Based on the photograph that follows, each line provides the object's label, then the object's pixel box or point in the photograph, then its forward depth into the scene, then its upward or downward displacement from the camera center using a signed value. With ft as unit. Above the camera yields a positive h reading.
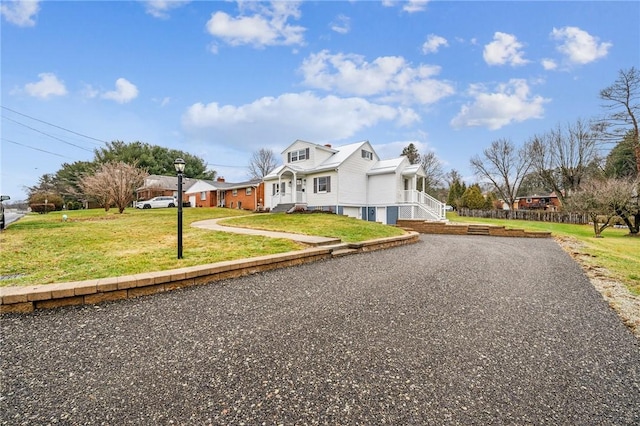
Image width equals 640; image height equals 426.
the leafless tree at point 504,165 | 122.11 +19.88
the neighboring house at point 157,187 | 114.01 +8.72
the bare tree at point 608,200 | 52.80 +1.57
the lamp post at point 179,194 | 18.38 +1.01
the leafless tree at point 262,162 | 159.74 +26.90
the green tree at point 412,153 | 138.31 +27.83
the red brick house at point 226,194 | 88.20 +5.09
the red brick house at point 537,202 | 164.41 +4.09
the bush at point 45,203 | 99.30 +1.95
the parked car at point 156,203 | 99.25 +1.88
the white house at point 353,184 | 62.23 +5.77
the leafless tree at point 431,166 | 139.74 +21.47
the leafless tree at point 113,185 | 63.00 +5.29
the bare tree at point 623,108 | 70.18 +26.29
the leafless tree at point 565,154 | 96.94 +20.39
